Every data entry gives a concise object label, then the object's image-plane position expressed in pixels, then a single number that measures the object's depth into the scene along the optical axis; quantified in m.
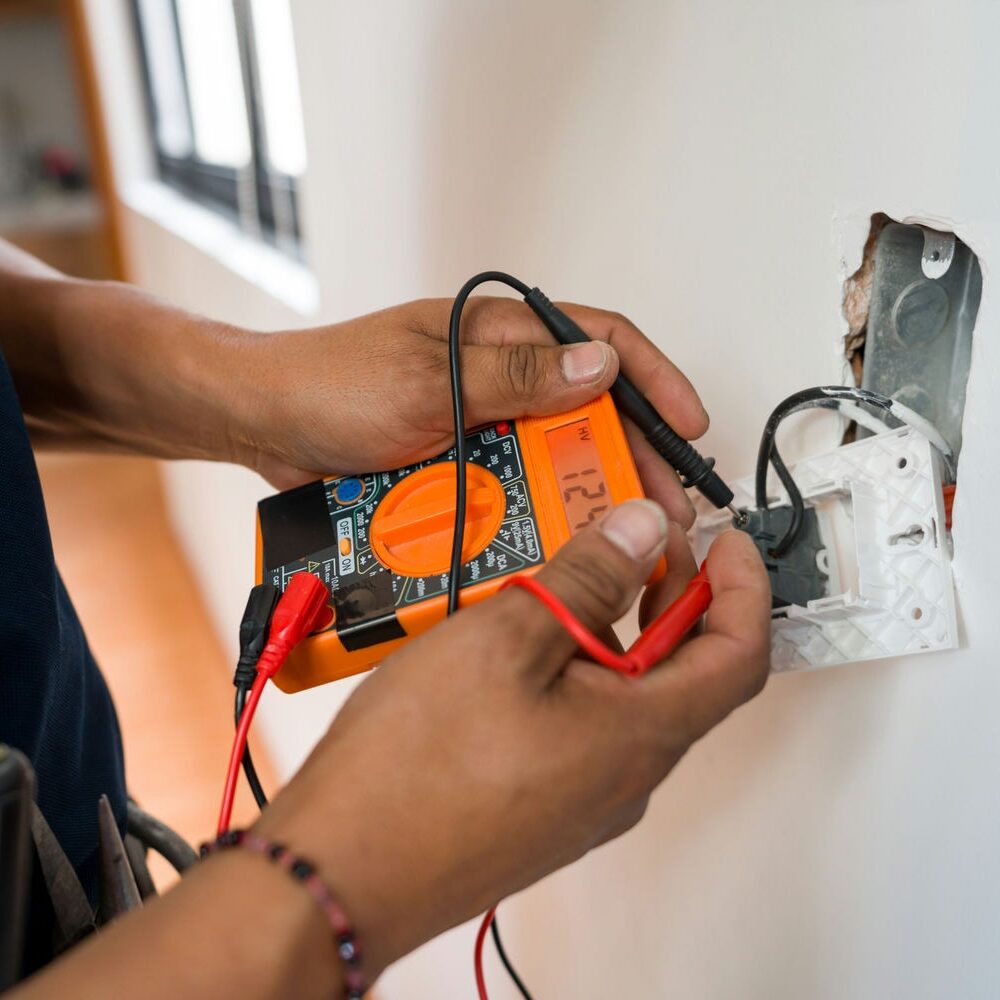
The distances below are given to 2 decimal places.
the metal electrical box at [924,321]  0.47
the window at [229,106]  1.55
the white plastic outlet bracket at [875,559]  0.47
